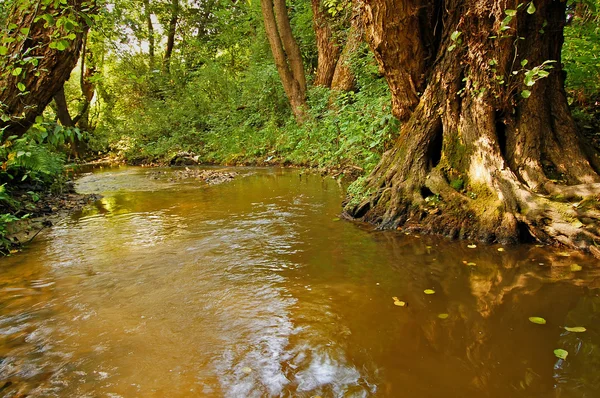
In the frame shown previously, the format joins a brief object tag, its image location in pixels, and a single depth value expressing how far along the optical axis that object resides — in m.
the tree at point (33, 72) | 5.05
